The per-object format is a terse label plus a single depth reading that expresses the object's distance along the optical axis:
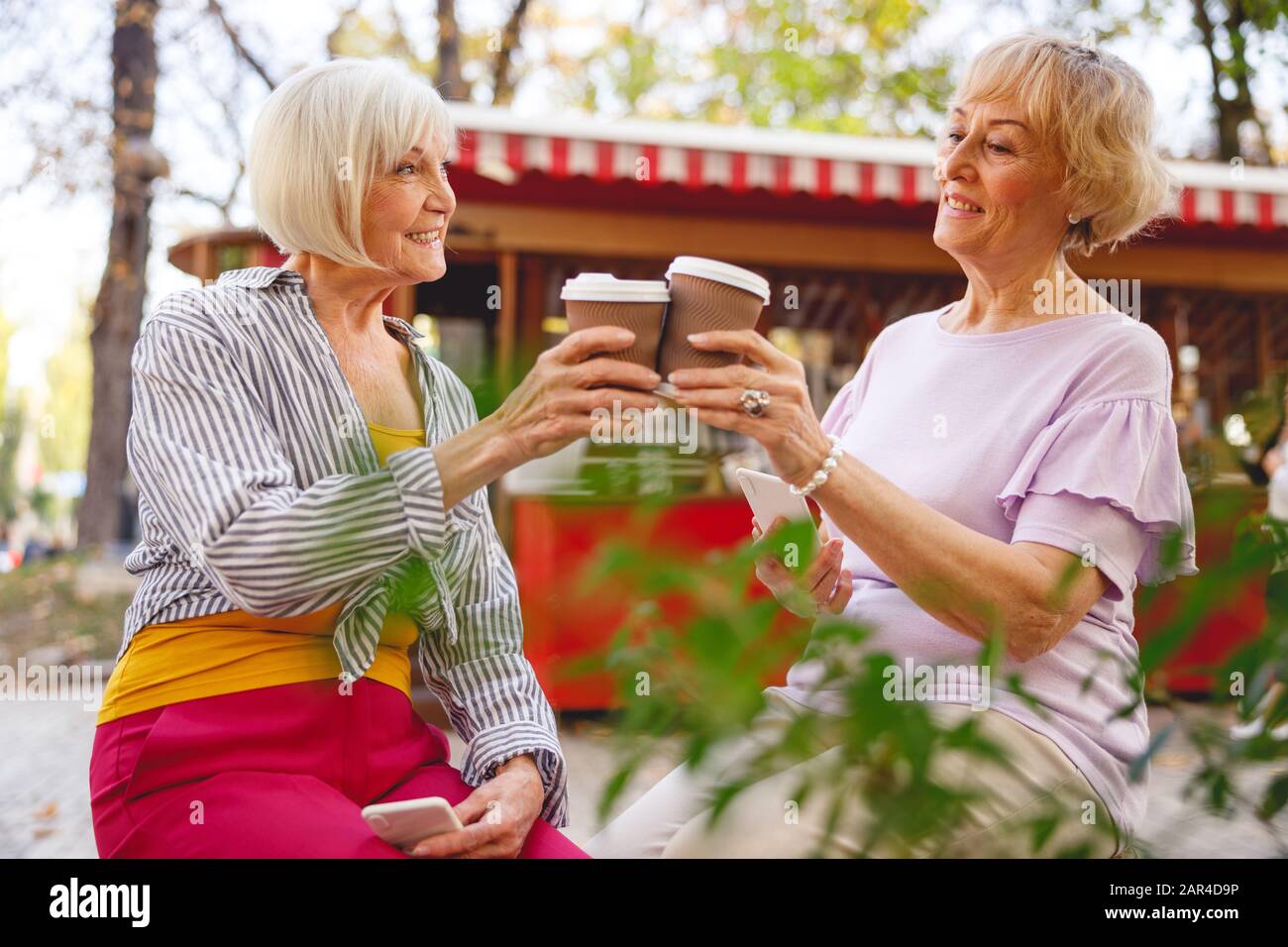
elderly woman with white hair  1.26
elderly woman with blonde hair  1.38
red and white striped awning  6.11
